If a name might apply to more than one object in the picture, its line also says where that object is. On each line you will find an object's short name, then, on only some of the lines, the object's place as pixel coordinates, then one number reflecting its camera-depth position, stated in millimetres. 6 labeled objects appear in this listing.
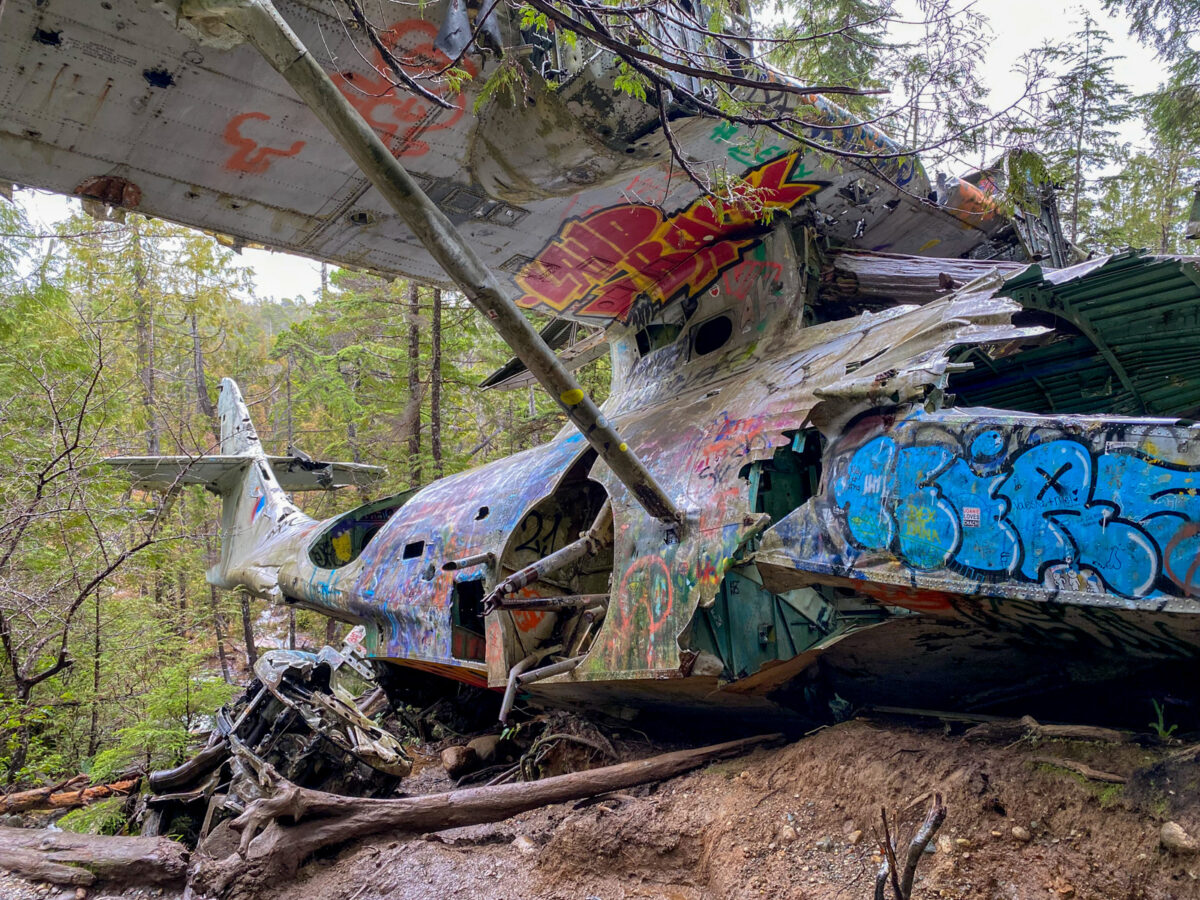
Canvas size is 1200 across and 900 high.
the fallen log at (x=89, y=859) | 5078
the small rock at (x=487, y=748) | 8211
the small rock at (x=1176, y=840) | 2859
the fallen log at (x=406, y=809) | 5277
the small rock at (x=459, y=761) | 7980
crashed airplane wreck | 3561
